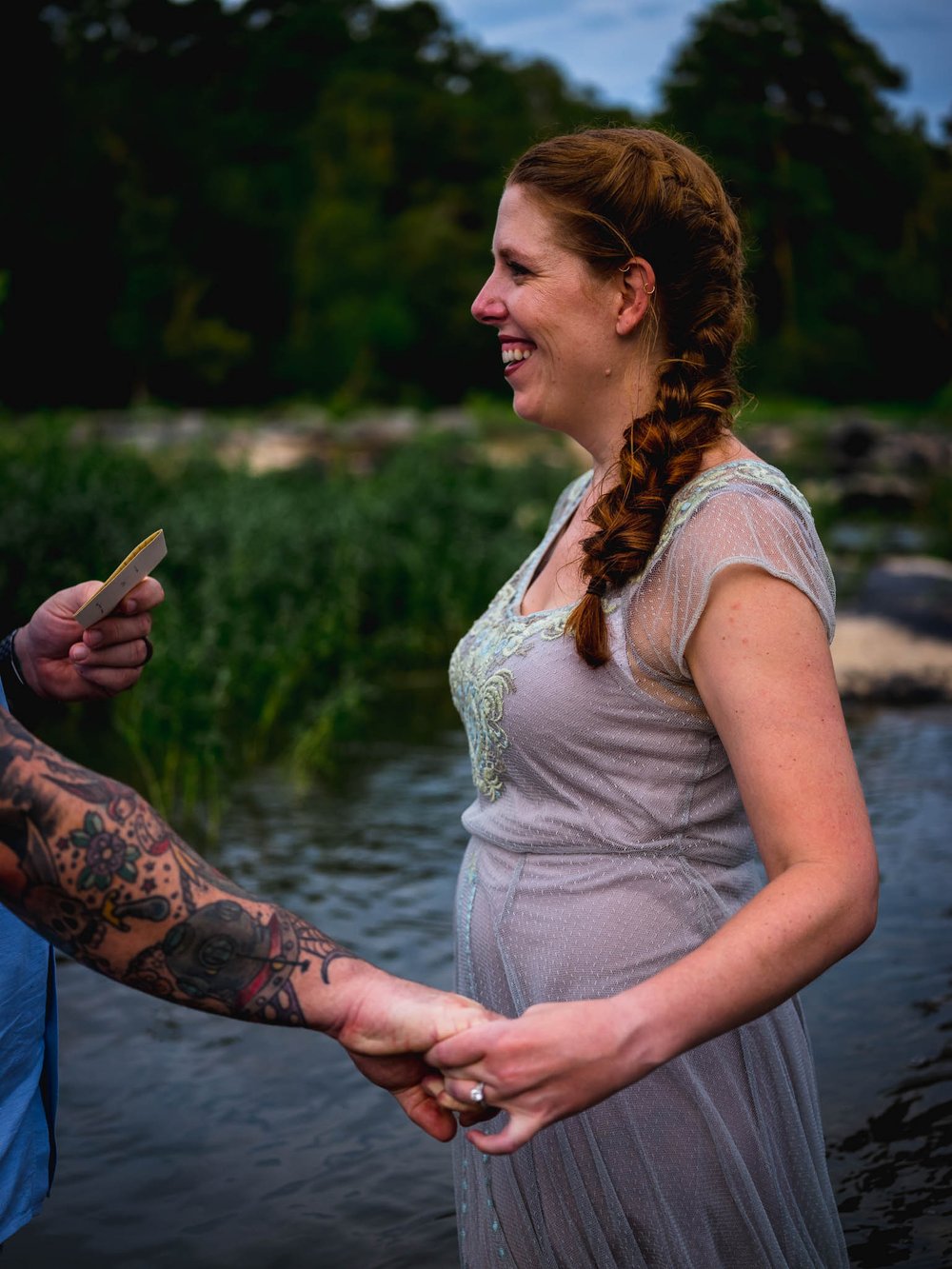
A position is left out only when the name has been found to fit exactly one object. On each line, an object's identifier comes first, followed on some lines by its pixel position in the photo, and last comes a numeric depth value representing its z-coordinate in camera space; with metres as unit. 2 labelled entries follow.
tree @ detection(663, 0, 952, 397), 32.00
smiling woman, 1.63
